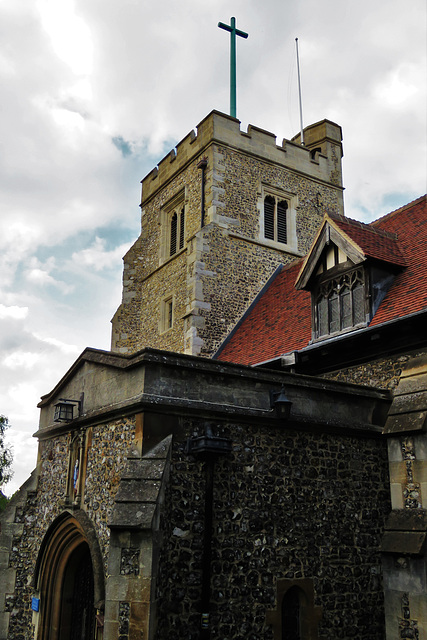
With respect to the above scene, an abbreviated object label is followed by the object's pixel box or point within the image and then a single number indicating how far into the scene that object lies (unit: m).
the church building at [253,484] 7.56
